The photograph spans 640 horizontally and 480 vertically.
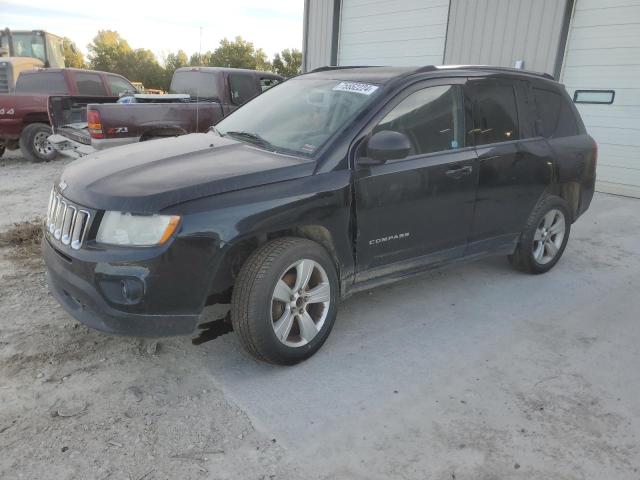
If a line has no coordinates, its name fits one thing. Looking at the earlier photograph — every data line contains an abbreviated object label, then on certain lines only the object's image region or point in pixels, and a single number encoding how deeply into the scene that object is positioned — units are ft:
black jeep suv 8.36
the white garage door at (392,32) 33.32
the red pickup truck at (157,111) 22.17
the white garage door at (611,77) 25.41
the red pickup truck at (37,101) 30.55
